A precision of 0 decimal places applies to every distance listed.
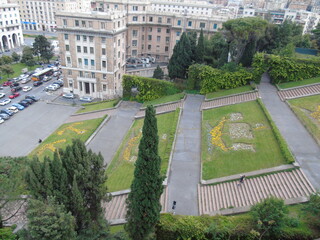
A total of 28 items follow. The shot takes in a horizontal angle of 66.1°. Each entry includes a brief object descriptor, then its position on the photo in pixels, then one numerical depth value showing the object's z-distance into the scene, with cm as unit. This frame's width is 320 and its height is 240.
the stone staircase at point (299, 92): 3753
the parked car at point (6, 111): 4431
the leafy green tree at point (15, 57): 7249
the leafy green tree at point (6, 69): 5961
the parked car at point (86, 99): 5281
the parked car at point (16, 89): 5464
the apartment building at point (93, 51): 4775
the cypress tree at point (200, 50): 4815
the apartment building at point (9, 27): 8706
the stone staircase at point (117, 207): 2182
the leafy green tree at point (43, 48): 7106
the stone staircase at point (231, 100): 3914
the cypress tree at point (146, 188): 1523
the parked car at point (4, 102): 4888
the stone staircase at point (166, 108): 4165
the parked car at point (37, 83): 5969
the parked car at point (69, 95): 5338
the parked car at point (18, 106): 4719
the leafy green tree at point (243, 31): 4278
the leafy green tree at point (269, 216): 1631
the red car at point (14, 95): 5241
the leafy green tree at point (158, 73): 5300
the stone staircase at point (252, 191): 2150
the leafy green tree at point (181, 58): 4941
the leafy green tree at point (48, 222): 1414
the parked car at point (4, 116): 4309
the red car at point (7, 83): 5887
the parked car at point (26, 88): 5613
